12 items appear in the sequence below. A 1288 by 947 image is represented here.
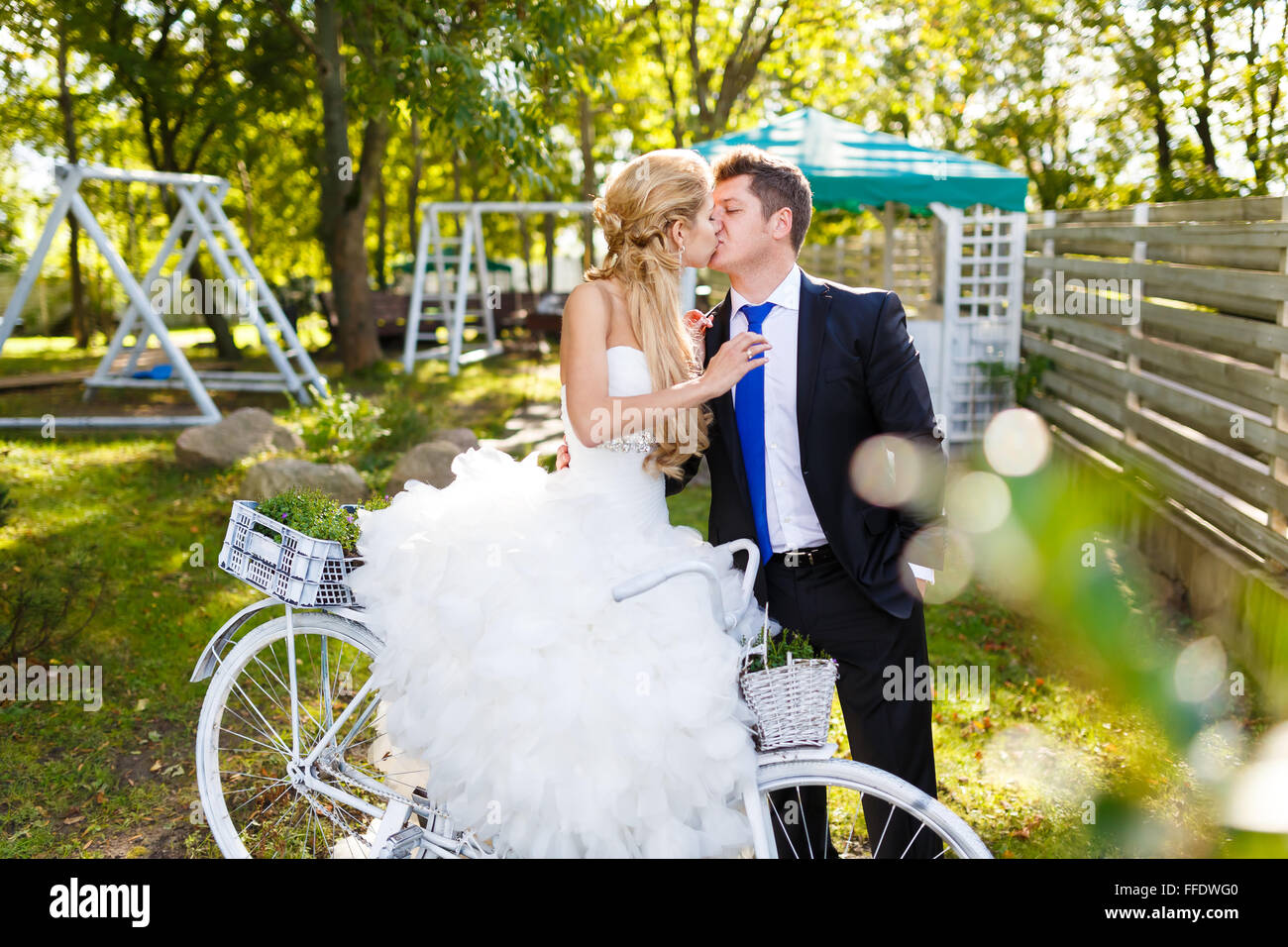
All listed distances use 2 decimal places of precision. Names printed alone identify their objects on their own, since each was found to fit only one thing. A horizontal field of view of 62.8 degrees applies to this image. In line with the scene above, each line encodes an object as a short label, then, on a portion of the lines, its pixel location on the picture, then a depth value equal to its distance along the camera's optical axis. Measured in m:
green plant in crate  2.90
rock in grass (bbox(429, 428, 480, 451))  8.68
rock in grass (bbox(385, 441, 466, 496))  7.66
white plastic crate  2.83
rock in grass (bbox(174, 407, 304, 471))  8.73
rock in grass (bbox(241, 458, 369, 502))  7.38
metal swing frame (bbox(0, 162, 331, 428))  9.67
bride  2.37
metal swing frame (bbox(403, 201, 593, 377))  13.95
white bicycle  2.43
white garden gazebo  9.43
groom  2.74
